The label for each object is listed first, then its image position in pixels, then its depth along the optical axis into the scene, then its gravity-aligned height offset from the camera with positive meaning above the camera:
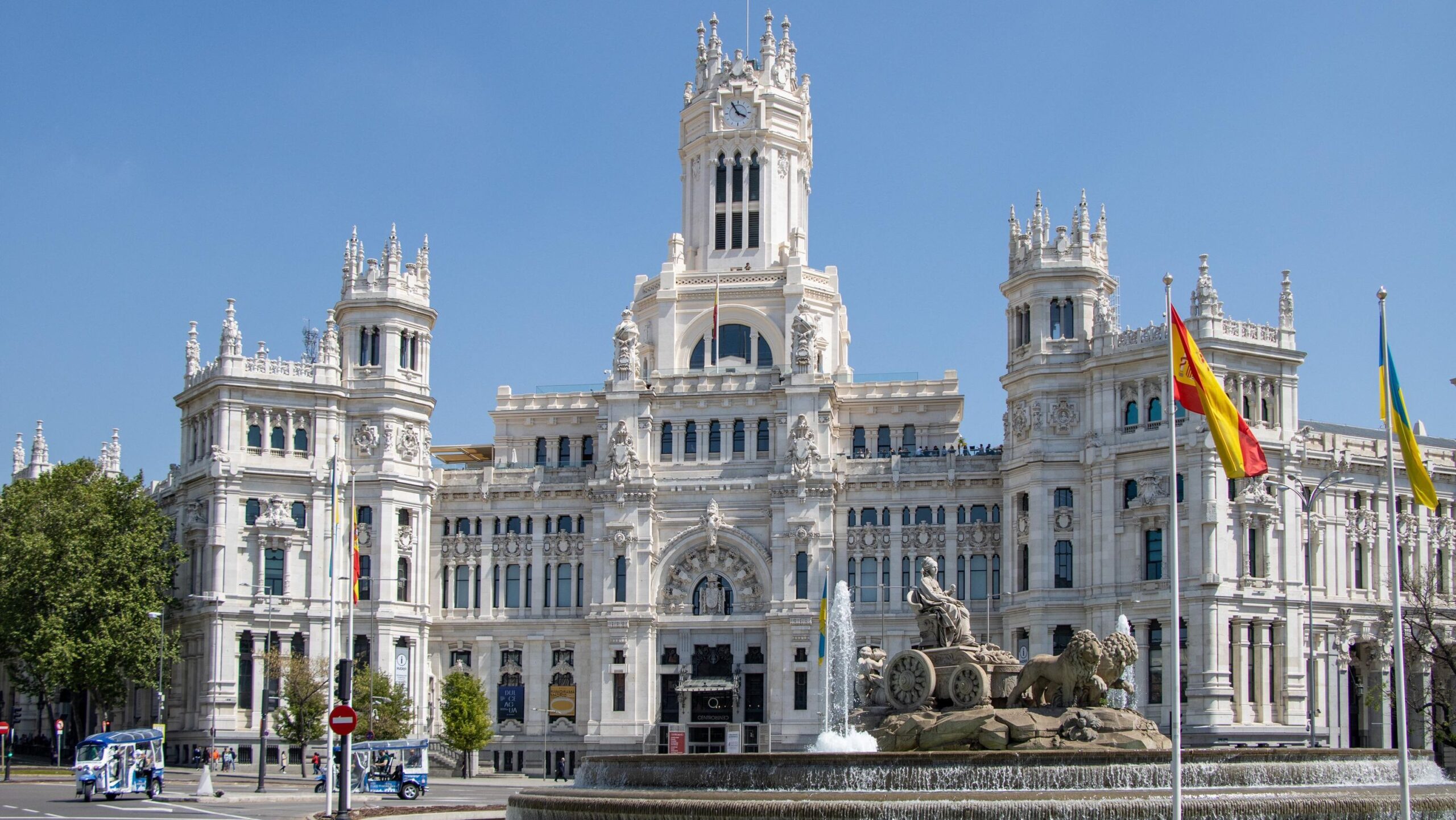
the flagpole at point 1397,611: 42.59 -0.45
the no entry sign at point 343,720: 54.59 -3.88
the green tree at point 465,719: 105.94 -7.47
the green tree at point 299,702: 100.69 -6.17
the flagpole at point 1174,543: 41.31 +1.20
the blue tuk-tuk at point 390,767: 85.00 -8.25
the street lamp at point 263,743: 83.25 -7.05
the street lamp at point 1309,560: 92.75 +1.78
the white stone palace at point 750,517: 100.88 +4.34
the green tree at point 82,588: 103.25 +0.01
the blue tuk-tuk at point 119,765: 76.38 -7.40
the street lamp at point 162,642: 104.38 -3.04
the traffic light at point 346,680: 62.12 -3.09
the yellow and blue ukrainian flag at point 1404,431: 49.22 +4.41
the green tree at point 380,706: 99.94 -6.49
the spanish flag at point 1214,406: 47.53 +4.83
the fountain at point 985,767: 45.00 -4.68
